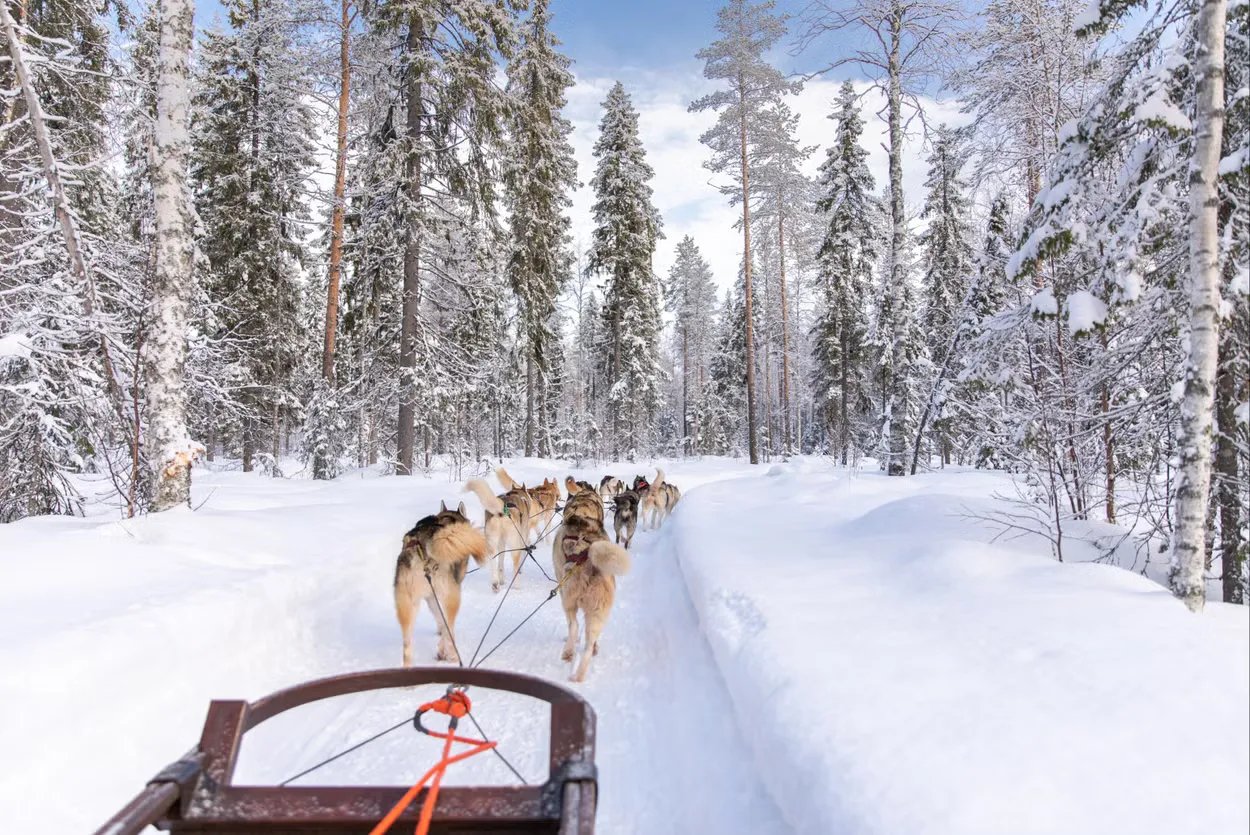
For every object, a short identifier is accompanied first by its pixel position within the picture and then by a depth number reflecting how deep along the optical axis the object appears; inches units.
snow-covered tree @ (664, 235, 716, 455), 1847.9
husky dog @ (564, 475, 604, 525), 327.7
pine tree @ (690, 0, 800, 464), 898.1
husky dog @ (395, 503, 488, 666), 180.2
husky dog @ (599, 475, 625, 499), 526.6
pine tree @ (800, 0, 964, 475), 481.1
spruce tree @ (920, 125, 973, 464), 906.7
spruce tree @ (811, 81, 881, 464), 981.8
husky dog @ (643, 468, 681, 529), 490.9
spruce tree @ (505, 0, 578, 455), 842.2
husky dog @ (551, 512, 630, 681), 175.2
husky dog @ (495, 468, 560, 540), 367.6
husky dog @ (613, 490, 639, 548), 409.1
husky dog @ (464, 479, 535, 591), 292.5
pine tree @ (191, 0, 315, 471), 668.1
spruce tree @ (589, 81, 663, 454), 1023.0
